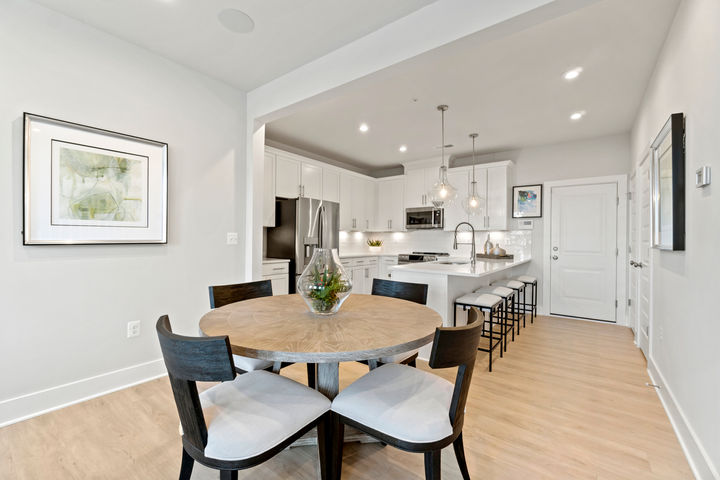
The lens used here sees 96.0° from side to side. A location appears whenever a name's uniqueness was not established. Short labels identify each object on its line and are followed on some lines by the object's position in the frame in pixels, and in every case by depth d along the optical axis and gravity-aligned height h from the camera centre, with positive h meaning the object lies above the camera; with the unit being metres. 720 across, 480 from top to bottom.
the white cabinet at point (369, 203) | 6.09 +0.67
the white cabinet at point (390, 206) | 6.09 +0.63
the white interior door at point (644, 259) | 2.90 -0.20
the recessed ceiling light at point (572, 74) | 2.73 +1.42
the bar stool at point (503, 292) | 3.35 -0.57
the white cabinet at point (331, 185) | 5.14 +0.86
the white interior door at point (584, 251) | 4.44 -0.18
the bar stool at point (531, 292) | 4.57 -0.81
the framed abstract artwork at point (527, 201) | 4.90 +0.58
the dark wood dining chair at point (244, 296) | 1.77 -0.39
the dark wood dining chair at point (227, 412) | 0.99 -0.64
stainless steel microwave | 5.61 +0.37
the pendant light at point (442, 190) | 3.56 +0.53
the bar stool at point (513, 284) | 3.92 -0.57
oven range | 5.66 -0.33
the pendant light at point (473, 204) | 4.23 +0.46
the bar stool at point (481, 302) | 2.87 -0.58
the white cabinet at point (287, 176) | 4.34 +0.85
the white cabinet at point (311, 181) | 4.72 +0.86
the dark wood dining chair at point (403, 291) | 2.13 -0.36
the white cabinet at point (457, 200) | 5.32 +0.64
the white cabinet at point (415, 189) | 5.78 +0.90
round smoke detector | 2.10 +1.46
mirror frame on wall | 1.84 +0.33
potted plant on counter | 6.52 -0.14
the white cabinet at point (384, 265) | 5.97 -0.50
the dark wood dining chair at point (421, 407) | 1.12 -0.65
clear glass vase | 1.56 -0.23
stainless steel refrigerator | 4.20 +0.08
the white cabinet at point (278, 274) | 3.89 -0.45
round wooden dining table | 1.13 -0.39
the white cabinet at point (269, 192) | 4.17 +0.59
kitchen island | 2.95 -0.40
